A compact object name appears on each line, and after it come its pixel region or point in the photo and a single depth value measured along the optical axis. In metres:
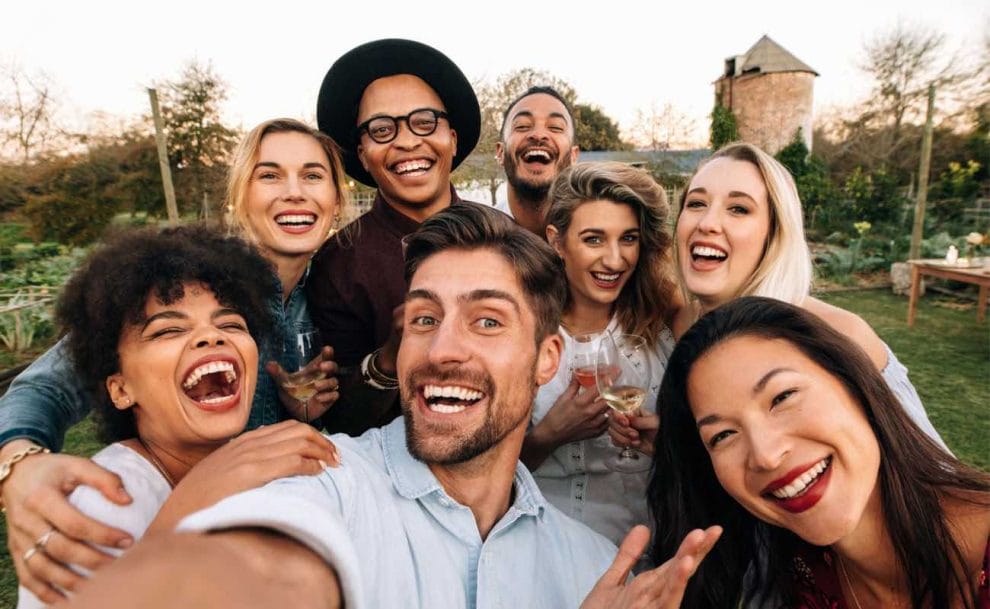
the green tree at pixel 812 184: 20.34
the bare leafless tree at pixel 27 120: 13.79
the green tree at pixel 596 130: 32.94
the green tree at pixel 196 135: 16.14
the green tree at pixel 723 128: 30.23
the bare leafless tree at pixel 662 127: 26.16
